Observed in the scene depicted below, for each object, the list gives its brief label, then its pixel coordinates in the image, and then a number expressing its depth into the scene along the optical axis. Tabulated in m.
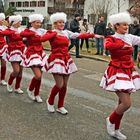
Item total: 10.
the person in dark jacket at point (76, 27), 16.66
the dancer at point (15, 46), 8.77
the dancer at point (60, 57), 7.08
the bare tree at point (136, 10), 35.27
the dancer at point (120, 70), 5.72
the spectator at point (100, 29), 17.75
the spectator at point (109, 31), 17.64
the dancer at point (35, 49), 7.94
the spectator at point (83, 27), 19.02
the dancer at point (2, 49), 9.52
